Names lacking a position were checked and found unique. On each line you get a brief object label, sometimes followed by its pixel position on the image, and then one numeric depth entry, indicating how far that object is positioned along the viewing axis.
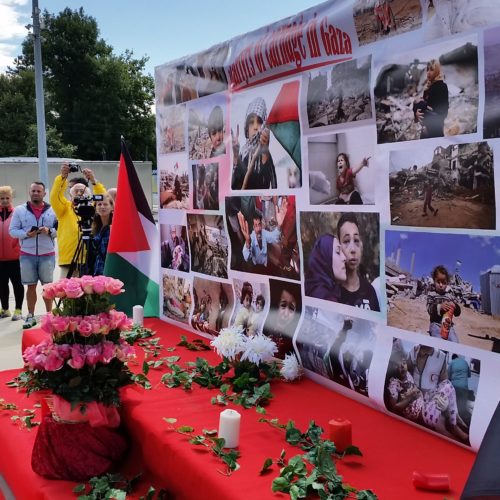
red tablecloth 1.89
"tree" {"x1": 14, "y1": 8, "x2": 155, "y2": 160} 33.31
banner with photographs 2.03
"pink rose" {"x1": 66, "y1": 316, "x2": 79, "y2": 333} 2.44
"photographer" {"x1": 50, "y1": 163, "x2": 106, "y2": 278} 6.35
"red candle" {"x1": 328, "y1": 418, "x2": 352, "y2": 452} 2.08
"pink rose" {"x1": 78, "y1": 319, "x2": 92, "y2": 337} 2.43
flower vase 2.39
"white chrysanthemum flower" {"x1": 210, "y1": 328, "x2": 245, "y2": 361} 2.88
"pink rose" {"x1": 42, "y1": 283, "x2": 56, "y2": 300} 2.50
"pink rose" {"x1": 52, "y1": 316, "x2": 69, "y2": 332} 2.43
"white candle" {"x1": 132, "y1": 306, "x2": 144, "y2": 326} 4.11
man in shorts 6.10
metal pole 10.35
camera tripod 5.85
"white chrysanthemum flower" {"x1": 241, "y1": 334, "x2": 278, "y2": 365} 2.84
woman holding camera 5.41
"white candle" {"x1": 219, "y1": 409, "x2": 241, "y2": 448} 2.14
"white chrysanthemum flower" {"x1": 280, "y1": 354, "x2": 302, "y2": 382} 2.86
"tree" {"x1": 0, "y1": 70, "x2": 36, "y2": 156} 31.33
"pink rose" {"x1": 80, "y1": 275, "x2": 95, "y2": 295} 2.51
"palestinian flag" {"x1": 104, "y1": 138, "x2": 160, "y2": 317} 4.40
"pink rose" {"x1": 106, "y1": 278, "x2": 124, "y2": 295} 2.57
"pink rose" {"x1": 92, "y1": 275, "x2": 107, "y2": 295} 2.53
